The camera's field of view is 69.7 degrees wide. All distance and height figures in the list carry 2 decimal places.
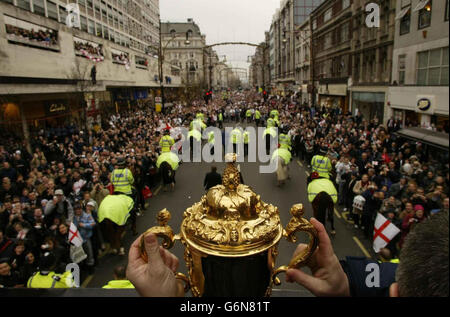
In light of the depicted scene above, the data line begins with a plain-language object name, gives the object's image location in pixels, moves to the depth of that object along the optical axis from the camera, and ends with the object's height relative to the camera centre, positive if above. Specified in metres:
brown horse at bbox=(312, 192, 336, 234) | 8.49 -2.93
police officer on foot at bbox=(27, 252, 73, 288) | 4.52 -2.49
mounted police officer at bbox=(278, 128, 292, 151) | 14.74 -2.15
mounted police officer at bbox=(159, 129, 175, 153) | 14.13 -2.06
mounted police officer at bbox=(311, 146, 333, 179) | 9.80 -2.18
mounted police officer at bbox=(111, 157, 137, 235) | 9.24 -2.43
